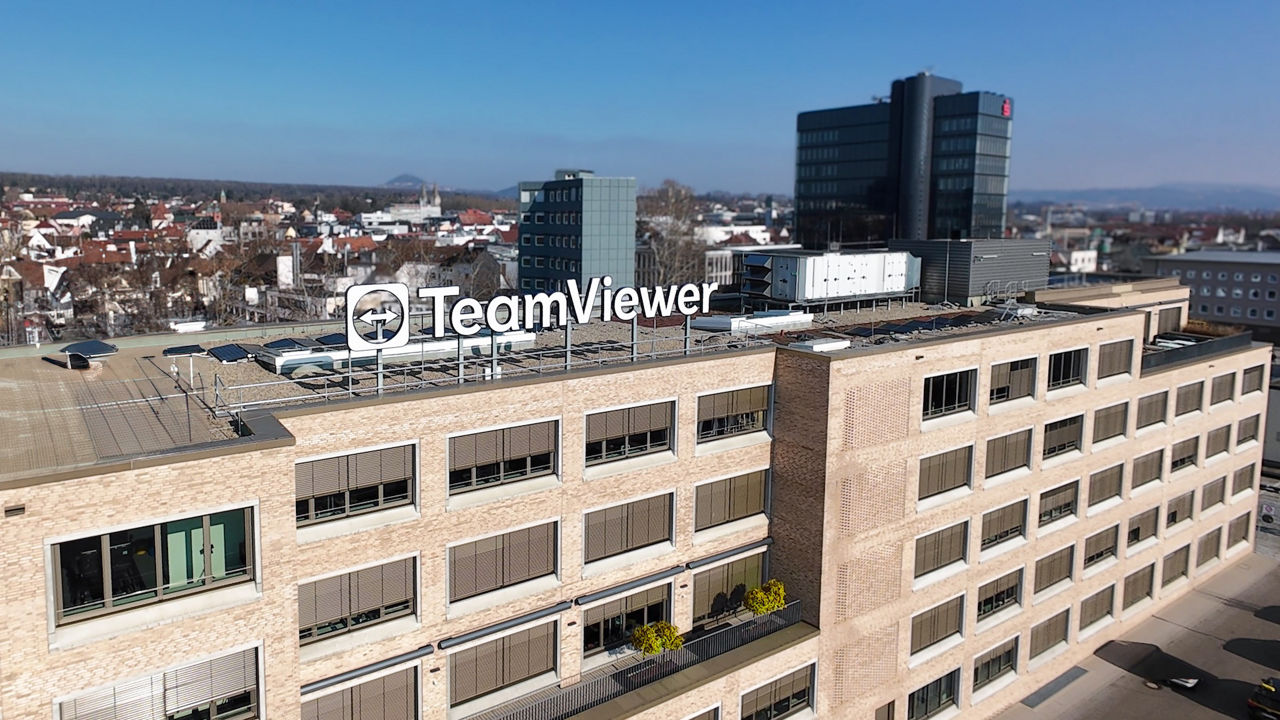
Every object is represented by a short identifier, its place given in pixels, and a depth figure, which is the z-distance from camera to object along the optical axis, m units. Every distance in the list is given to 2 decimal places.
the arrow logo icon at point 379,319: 24.11
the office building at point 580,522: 19.25
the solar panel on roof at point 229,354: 28.88
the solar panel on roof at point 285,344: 29.30
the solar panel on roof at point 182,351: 31.00
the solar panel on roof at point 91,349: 29.56
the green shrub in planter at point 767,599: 30.20
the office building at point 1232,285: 117.25
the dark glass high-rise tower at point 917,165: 134.12
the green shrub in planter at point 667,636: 27.75
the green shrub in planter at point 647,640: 27.66
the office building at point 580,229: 90.69
